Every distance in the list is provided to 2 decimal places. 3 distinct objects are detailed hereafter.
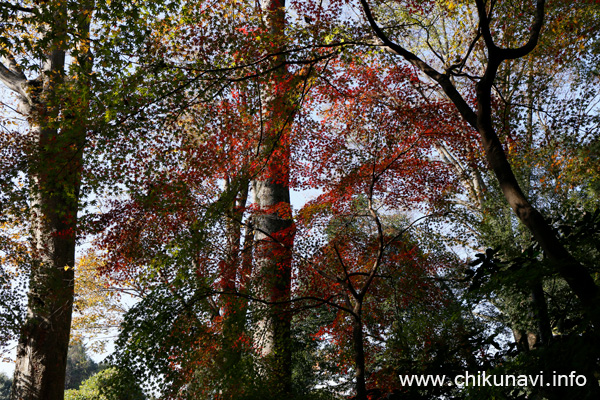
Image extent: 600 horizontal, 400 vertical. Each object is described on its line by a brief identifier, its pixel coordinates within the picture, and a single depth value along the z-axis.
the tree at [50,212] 4.78
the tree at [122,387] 4.68
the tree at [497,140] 2.81
